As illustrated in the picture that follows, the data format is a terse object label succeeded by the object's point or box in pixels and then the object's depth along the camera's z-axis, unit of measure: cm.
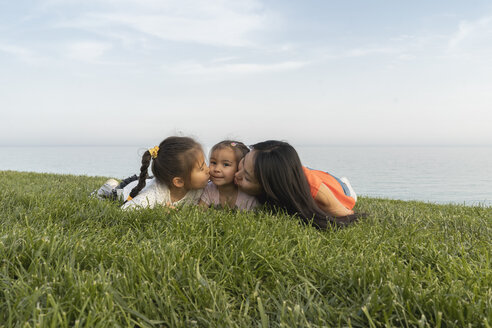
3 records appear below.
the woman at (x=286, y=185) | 349
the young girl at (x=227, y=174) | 384
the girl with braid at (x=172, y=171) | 388
